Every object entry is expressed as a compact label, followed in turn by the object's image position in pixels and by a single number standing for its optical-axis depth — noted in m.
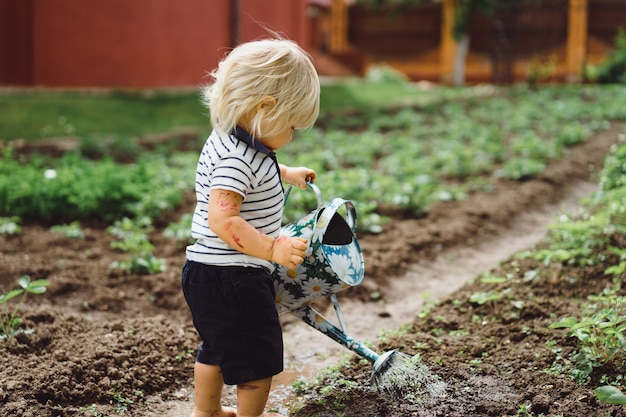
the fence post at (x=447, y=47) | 21.56
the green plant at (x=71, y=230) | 4.92
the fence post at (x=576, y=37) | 20.62
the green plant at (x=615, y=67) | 18.86
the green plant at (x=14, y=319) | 3.05
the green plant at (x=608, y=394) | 2.15
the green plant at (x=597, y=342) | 2.63
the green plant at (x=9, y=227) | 4.88
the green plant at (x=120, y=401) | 2.79
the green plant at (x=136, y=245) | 4.29
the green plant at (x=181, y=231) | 4.76
